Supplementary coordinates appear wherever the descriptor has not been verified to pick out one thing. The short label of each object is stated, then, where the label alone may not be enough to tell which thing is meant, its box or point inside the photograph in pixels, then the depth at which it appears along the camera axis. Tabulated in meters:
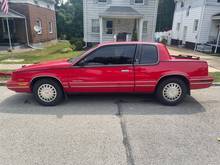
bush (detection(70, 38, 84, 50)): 16.52
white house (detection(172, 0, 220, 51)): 18.66
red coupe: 4.95
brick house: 18.36
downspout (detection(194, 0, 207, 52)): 18.55
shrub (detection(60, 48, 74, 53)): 14.99
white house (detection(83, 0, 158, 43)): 17.25
